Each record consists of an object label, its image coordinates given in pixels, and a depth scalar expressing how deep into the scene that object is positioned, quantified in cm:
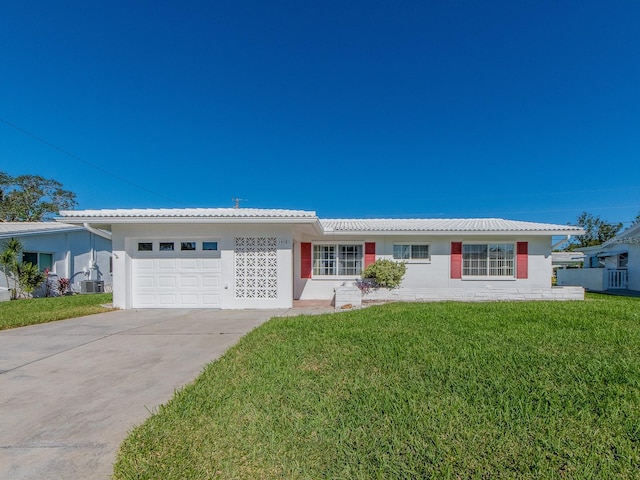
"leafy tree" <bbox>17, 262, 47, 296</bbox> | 1430
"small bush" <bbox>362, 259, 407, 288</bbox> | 1152
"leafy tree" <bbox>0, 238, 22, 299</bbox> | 1393
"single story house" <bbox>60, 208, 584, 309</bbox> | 1052
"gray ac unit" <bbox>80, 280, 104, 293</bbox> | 1742
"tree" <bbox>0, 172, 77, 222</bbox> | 3344
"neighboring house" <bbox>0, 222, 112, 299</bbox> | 1555
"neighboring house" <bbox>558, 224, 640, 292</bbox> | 1711
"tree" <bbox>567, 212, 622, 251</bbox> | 3841
